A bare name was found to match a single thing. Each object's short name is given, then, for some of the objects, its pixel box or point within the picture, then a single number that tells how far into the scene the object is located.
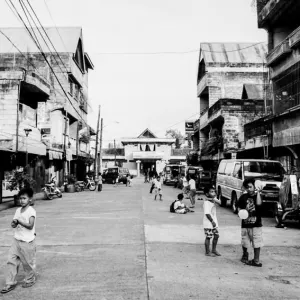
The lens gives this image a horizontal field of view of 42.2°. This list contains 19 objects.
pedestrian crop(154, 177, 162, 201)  21.88
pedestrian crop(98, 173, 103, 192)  31.33
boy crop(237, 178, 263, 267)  6.89
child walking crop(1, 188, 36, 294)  5.47
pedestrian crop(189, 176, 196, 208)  18.27
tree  99.53
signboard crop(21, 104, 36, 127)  23.00
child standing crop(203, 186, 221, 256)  7.68
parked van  14.85
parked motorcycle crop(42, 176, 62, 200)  22.61
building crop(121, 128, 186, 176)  71.69
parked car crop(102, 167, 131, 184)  47.44
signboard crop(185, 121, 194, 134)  48.84
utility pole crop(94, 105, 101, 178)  39.41
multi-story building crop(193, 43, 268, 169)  32.19
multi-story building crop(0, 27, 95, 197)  21.62
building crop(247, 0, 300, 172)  17.88
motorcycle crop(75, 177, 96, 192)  31.67
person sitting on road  15.38
